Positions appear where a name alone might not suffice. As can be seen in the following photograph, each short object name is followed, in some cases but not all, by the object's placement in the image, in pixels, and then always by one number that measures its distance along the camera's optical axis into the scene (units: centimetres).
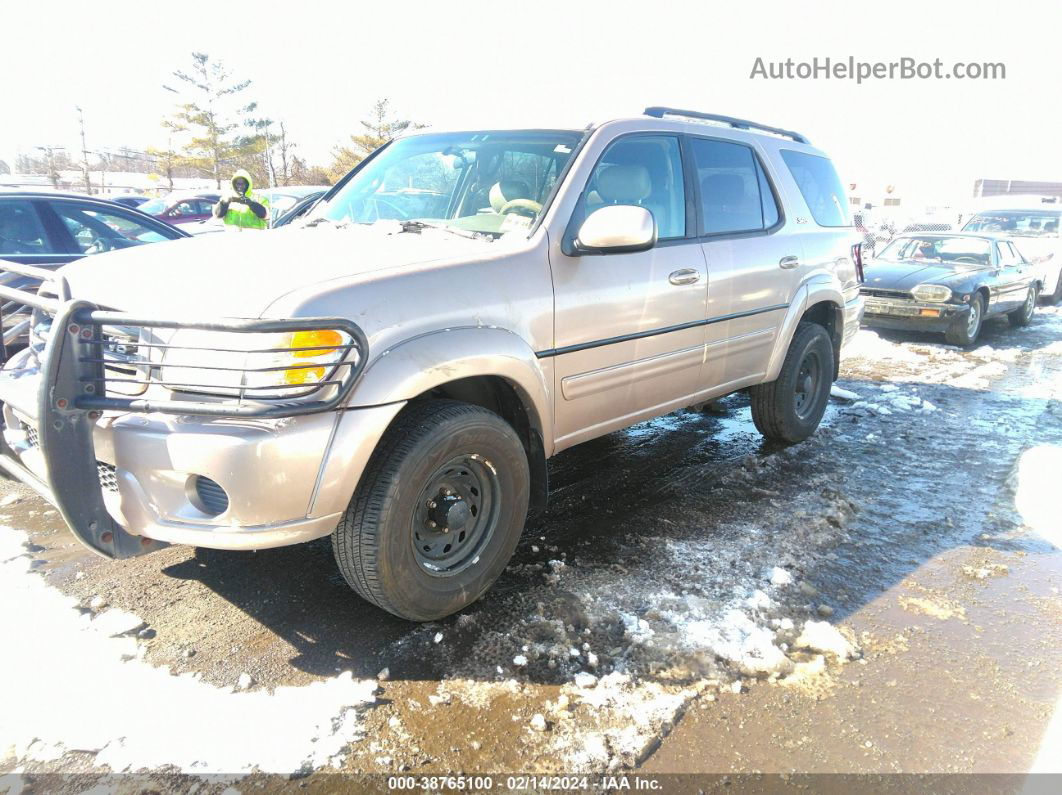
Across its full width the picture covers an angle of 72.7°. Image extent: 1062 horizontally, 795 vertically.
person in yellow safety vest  934
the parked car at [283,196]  1688
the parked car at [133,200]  1836
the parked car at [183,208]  1585
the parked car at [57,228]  555
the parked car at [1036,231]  1288
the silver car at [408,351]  230
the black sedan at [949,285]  936
